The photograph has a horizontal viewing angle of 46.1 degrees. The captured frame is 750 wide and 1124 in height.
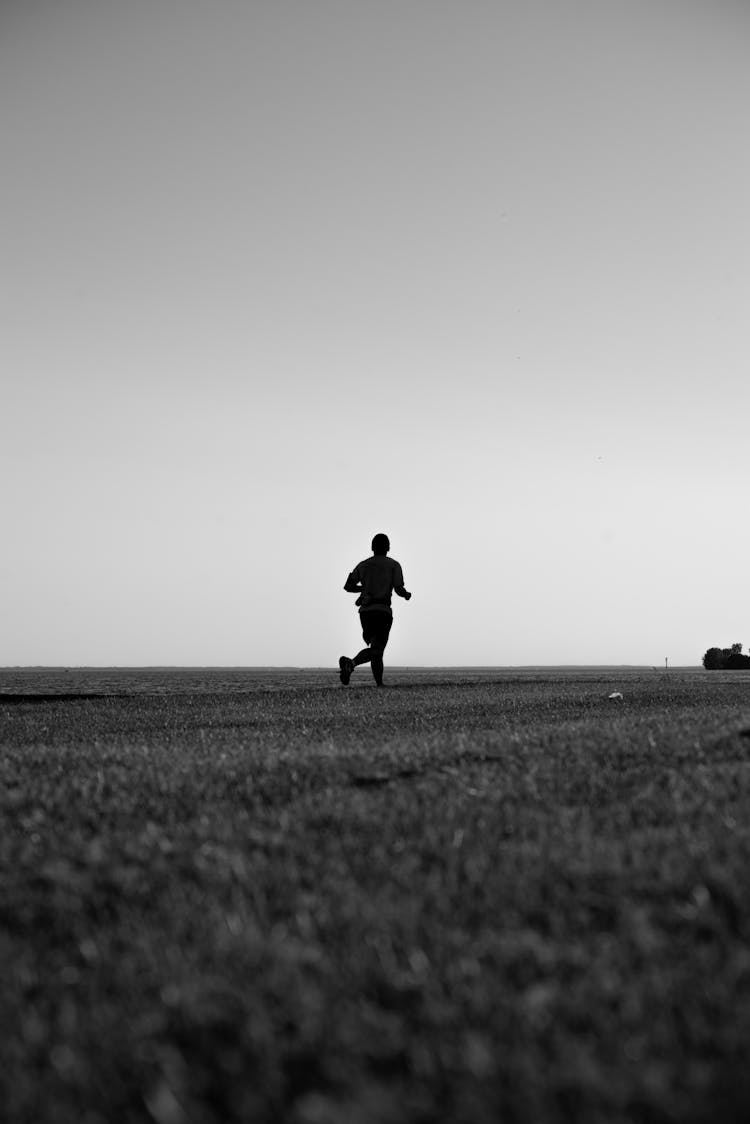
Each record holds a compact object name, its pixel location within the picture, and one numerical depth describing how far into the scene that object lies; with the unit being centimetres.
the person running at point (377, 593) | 2056
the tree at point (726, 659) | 4875
